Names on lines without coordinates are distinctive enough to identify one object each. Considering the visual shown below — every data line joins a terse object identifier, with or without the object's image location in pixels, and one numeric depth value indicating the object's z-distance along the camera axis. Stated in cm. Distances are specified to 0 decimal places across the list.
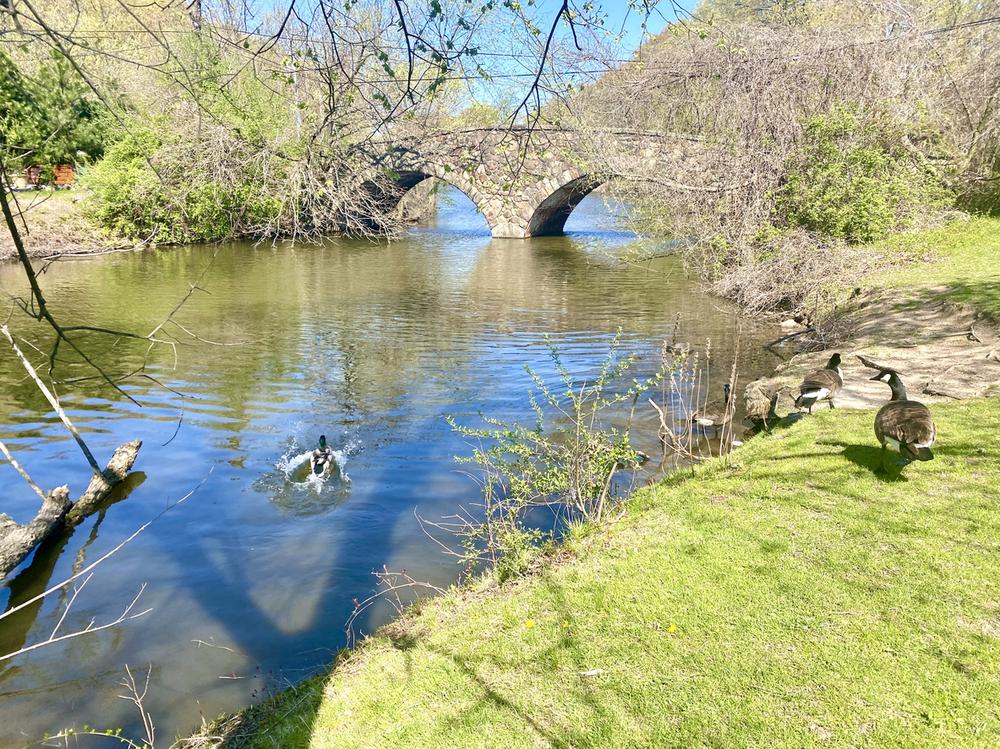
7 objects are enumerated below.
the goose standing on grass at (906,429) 593
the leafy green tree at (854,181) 1758
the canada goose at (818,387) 862
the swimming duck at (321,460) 961
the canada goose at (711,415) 1008
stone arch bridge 2106
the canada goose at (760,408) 1002
